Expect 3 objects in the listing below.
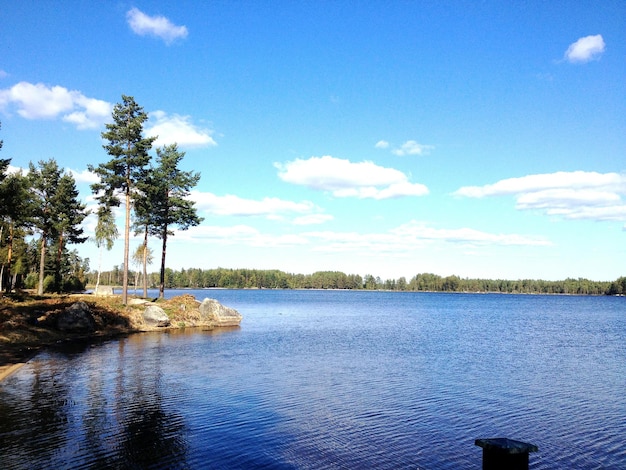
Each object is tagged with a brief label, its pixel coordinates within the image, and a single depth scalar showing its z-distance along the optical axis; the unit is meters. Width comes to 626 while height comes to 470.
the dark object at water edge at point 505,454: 5.57
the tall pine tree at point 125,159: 48.78
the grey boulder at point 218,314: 55.84
